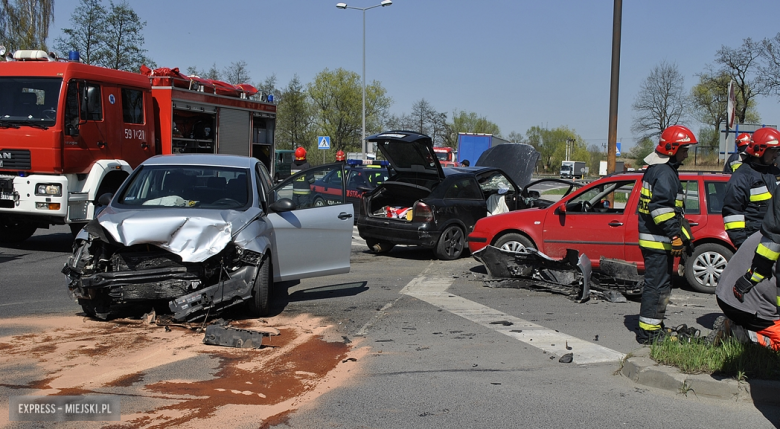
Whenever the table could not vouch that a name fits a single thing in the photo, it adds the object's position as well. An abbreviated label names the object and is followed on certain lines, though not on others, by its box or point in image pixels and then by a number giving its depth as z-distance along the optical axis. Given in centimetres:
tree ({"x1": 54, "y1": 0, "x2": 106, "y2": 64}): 2412
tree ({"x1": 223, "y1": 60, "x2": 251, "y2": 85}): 4341
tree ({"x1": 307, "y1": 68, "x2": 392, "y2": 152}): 5308
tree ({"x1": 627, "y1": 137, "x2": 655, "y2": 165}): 4779
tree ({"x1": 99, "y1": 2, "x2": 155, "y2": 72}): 2483
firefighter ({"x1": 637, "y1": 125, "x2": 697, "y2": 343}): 566
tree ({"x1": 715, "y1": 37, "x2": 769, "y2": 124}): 3372
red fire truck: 1031
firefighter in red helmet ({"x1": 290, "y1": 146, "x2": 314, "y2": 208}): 811
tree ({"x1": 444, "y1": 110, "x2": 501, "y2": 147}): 6929
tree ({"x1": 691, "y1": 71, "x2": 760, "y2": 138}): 3931
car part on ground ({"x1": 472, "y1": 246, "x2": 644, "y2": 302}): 799
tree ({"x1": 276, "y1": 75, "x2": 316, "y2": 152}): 4772
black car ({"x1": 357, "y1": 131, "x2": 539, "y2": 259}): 1094
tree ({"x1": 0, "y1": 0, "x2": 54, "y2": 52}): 2539
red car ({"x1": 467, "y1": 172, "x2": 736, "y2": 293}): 830
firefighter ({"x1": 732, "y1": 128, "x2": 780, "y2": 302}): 427
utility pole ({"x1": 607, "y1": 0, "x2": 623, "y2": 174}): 1398
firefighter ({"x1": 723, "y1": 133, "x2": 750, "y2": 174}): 845
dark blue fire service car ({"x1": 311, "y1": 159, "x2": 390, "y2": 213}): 849
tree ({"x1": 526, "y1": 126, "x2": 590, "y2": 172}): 9294
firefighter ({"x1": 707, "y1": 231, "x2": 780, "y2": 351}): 482
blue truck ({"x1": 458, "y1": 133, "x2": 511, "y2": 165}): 3459
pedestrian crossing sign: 3110
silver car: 600
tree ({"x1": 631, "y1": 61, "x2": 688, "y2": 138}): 4072
